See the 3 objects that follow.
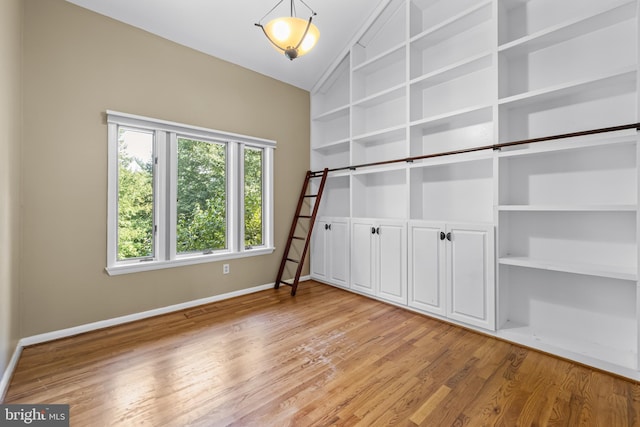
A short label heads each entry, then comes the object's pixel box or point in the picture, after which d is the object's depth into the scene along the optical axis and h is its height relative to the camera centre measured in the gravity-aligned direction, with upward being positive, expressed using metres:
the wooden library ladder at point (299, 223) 3.75 -0.10
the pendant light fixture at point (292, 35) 2.02 +1.29
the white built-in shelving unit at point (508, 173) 2.12 +0.41
